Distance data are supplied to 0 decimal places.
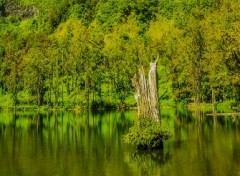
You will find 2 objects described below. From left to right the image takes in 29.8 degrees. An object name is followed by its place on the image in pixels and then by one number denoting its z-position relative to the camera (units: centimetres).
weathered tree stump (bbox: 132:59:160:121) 4144
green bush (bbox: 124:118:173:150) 4005
